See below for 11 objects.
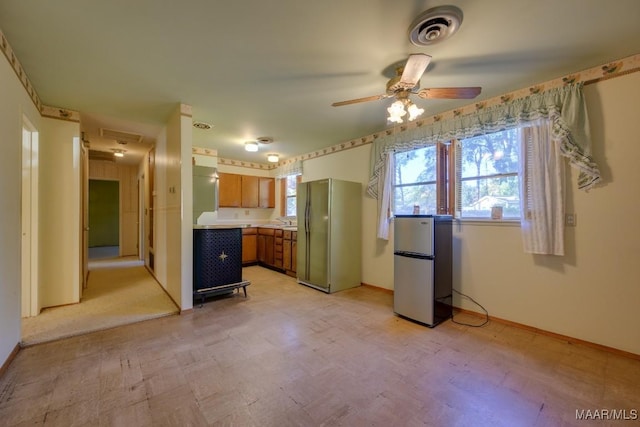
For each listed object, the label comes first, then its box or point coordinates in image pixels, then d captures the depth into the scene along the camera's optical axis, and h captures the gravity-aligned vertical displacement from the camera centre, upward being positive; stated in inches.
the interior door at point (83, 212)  142.0 +0.5
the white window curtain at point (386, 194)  155.8 +11.0
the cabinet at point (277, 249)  200.8 -29.1
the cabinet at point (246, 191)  237.0 +20.2
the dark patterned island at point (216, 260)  136.5 -25.1
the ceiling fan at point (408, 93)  82.7 +39.3
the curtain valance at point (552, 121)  95.0 +38.2
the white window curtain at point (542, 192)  99.5 +7.9
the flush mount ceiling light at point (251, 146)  176.5 +44.7
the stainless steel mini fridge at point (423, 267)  112.5 -24.0
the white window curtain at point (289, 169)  227.8 +39.4
